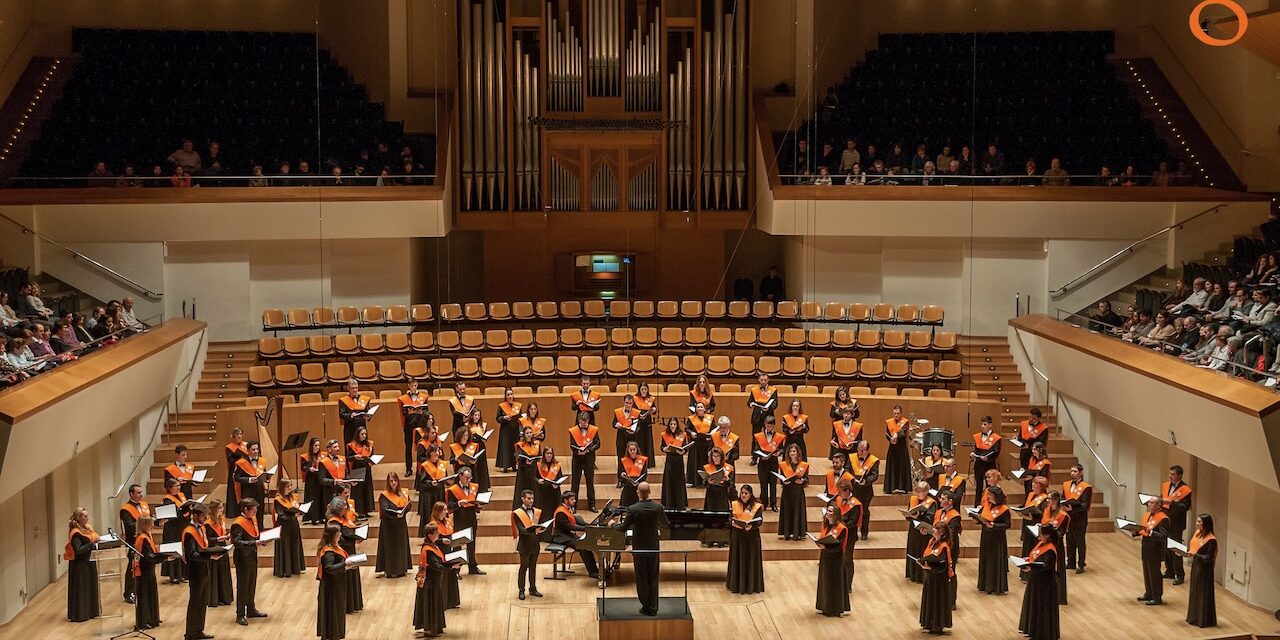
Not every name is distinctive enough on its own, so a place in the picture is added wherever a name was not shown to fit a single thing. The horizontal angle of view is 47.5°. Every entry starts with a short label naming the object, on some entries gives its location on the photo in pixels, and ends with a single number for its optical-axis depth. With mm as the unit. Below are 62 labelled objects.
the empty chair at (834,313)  19234
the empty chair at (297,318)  18516
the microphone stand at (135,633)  12500
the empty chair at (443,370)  17766
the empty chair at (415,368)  17719
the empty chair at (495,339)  18406
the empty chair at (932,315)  18766
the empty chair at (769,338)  18578
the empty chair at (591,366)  17875
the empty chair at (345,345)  18031
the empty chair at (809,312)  18984
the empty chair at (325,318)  18431
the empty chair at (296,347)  17948
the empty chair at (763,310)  19266
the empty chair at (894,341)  18422
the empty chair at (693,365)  17984
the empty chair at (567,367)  17953
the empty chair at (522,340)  18516
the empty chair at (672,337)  18531
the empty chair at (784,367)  17906
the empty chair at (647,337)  18484
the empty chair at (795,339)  18516
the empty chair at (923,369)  17750
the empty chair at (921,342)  18391
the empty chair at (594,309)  19422
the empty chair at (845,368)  17906
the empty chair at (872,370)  17828
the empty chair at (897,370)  17844
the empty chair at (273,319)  18312
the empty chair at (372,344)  18156
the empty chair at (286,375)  17328
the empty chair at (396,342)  18188
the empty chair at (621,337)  18391
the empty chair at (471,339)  18328
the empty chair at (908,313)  19000
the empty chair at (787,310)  19156
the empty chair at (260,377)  17312
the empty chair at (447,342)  18281
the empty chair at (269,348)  17828
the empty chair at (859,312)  18844
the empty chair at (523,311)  19141
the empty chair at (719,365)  17953
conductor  12562
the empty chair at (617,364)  17953
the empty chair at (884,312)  19062
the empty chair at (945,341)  18344
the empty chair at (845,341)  18453
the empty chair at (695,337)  18594
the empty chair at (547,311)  19234
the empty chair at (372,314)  18922
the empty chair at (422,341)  18250
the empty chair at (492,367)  17859
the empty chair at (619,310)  19453
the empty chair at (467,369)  17844
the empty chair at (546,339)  18500
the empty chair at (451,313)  18828
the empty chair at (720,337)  18562
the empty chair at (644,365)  18000
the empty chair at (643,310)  19328
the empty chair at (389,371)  17672
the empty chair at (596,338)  18500
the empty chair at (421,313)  18969
